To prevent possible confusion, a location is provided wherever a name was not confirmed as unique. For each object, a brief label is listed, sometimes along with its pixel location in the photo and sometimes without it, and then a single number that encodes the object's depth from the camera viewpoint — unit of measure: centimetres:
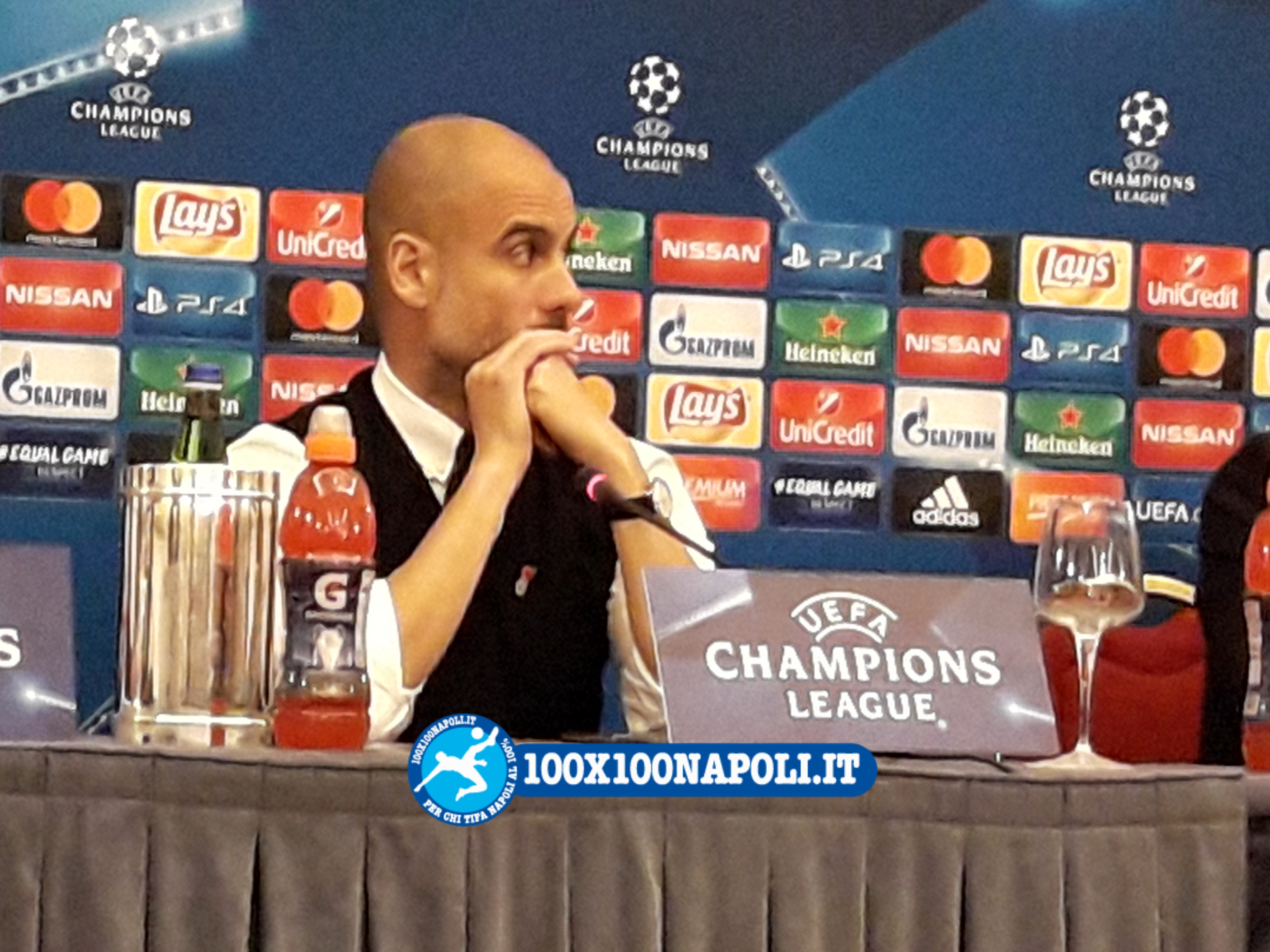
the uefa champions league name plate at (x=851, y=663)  247
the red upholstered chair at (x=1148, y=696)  362
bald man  315
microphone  267
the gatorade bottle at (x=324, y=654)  249
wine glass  264
